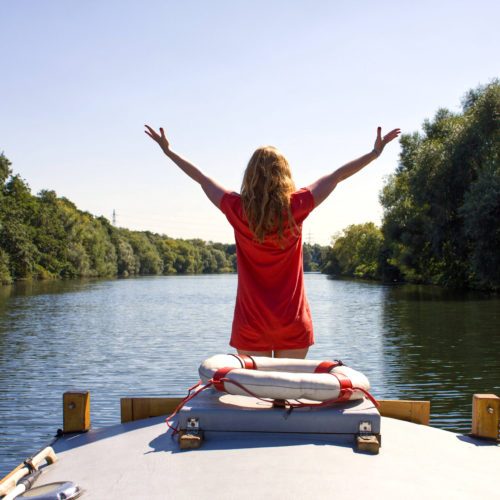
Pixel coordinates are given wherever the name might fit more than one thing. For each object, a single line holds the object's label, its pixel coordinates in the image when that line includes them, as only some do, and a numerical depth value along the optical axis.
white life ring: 3.63
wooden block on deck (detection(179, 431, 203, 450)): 3.52
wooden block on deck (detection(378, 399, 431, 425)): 4.75
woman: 3.90
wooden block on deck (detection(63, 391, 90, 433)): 4.66
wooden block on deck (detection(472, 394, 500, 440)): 4.45
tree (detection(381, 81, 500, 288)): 35.31
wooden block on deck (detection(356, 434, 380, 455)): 3.50
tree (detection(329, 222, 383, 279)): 105.06
